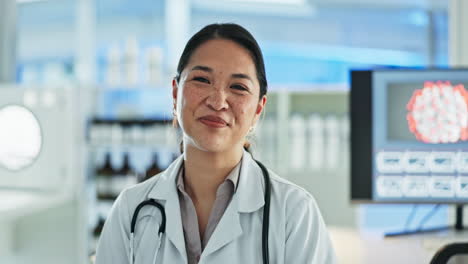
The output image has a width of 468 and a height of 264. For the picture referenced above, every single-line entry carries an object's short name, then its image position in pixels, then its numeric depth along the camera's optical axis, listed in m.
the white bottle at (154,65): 3.30
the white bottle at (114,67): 3.36
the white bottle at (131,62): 3.33
